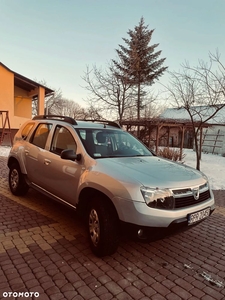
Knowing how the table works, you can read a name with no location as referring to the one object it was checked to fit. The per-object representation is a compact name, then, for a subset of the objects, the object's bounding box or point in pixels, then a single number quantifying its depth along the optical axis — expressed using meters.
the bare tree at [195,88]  8.80
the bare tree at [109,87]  12.06
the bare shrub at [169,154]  11.30
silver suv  2.53
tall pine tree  23.16
